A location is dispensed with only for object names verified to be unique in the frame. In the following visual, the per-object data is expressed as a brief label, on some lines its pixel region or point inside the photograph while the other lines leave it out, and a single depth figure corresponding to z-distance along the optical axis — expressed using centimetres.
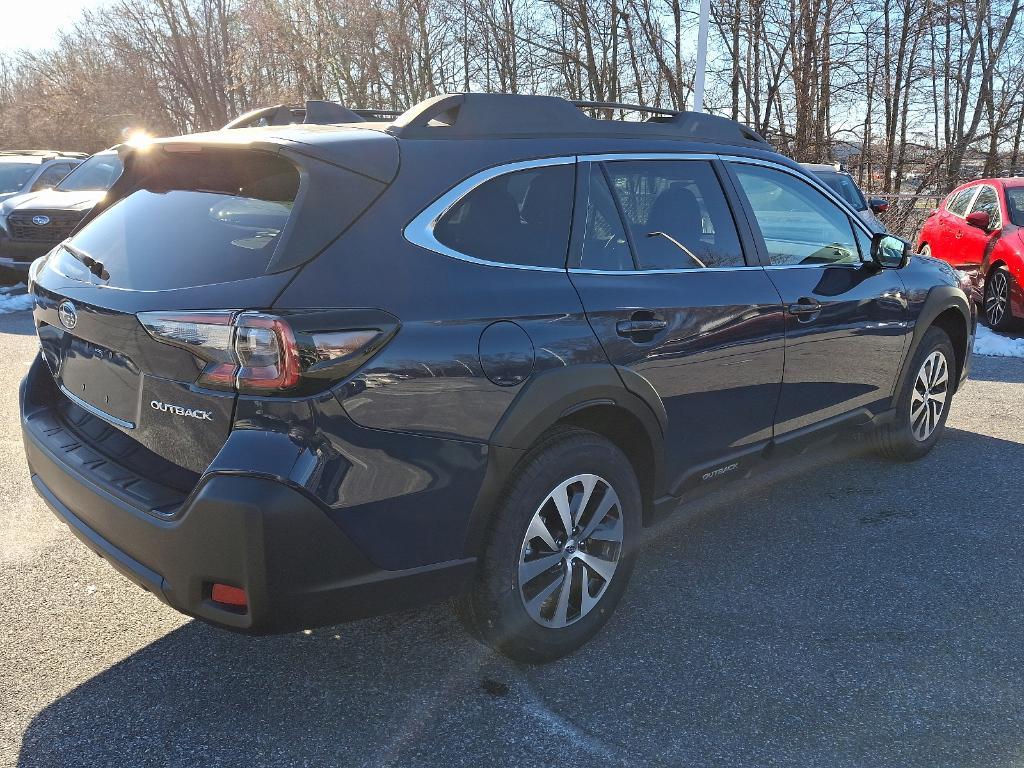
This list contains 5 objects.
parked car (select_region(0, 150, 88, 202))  1387
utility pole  1576
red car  881
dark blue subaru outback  225
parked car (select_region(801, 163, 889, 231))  1106
